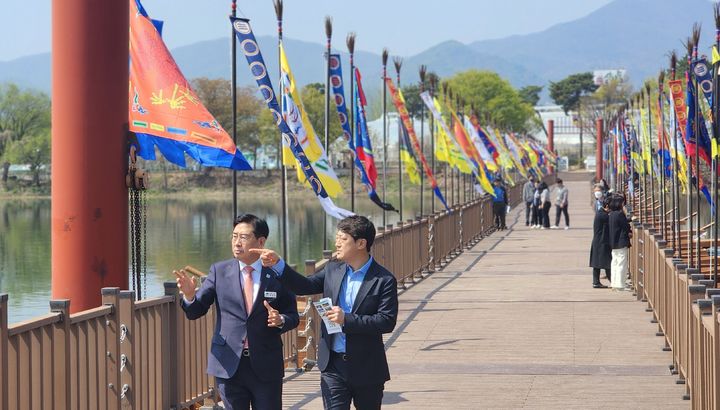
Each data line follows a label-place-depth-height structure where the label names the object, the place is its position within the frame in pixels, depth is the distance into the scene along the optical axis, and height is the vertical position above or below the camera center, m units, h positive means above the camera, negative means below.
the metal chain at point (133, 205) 9.94 -0.09
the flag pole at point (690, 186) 17.36 +0.00
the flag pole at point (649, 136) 33.02 +1.39
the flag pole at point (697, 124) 17.16 +0.84
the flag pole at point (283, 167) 17.50 +0.35
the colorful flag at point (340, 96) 24.28 +1.76
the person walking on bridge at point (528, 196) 42.69 -0.24
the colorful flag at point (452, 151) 35.50 +1.06
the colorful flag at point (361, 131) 27.36 +1.24
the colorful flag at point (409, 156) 33.31 +0.89
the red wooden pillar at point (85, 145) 9.12 +0.35
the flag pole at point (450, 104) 37.59 +2.54
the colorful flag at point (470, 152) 36.69 +1.06
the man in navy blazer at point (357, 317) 7.23 -0.68
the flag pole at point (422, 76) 34.34 +3.00
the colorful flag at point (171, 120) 11.30 +0.63
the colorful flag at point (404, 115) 30.80 +1.78
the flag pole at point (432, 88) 38.73 +3.02
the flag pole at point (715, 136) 16.02 +0.62
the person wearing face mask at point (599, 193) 26.56 -0.11
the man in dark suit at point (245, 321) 7.32 -0.71
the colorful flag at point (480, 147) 43.75 +1.42
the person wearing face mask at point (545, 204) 40.94 -0.49
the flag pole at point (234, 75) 14.96 +1.36
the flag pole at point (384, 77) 28.31 +2.68
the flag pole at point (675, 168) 21.66 +0.32
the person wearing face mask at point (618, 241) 20.31 -0.83
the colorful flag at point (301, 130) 19.17 +0.92
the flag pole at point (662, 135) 24.31 +1.15
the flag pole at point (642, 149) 37.76 +1.15
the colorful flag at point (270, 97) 15.88 +1.18
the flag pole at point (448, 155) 36.08 +0.95
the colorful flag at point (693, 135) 19.20 +0.75
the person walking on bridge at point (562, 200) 40.50 -0.36
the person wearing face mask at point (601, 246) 20.91 -0.93
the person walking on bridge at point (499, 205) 40.16 -0.49
